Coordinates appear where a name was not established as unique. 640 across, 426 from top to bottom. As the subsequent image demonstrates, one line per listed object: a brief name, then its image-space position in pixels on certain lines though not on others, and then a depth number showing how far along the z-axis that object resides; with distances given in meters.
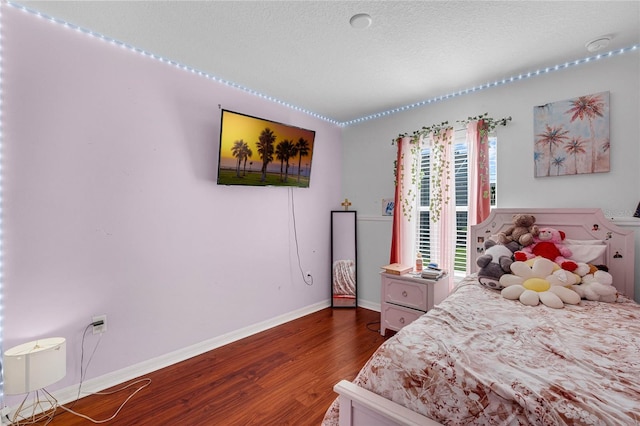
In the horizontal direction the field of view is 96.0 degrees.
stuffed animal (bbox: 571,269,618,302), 1.93
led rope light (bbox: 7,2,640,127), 2.02
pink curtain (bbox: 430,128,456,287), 3.11
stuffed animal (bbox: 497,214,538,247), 2.39
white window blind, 3.09
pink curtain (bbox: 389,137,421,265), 3.45
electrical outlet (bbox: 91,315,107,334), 2.07
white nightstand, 2.80
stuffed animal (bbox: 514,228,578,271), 2.23
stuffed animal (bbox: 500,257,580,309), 1.88
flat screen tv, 2.67
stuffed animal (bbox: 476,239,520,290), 2.21
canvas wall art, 2.33
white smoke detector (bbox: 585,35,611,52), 2.09
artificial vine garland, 3.13
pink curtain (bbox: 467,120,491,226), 2.85
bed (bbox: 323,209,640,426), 0.94
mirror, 3.88
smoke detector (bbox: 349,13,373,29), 1.84
